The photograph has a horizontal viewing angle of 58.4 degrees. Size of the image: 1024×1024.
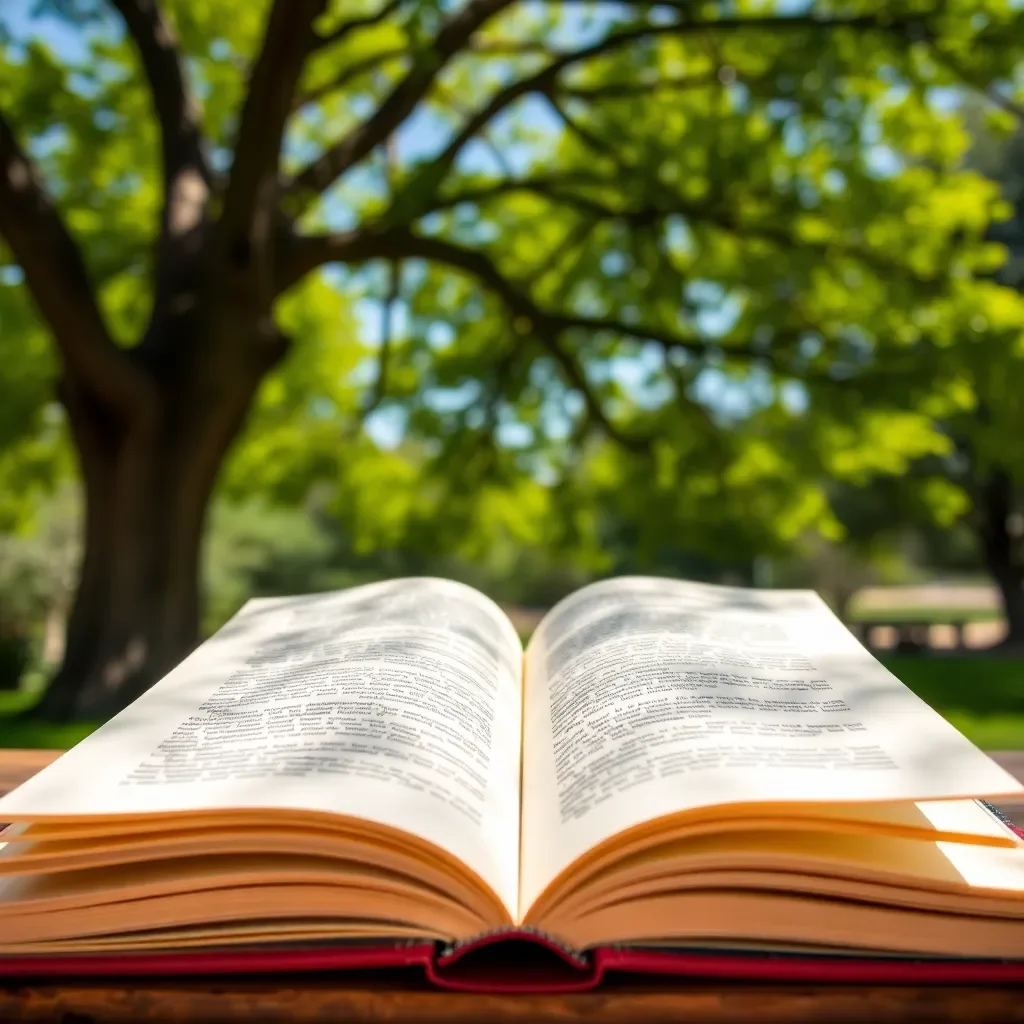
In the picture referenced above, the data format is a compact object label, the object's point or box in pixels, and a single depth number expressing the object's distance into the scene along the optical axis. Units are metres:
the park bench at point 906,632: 10.31
